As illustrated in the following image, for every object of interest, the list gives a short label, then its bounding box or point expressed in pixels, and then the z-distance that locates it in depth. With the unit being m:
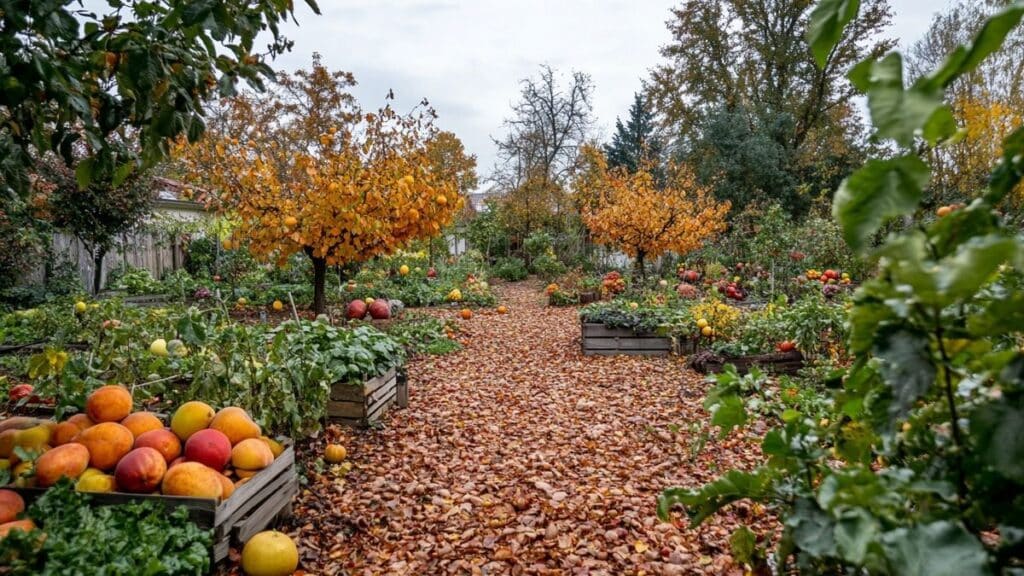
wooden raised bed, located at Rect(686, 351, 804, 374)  5.11
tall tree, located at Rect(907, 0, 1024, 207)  12.09
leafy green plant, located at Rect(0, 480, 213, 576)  1.65
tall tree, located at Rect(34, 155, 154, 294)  8.48
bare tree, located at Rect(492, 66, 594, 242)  20.73
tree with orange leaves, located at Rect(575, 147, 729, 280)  9.87
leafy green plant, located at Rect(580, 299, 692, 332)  6.36
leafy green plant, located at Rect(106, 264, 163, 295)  10.61
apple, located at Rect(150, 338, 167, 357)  3.98
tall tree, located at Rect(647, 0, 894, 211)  16.14
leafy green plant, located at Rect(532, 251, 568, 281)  14.72
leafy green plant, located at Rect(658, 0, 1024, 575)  0.56
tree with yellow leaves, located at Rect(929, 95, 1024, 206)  11.77
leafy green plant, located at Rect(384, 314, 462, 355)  6.50
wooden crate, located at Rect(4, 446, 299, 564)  2.04
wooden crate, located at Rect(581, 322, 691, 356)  6.35
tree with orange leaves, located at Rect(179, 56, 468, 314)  6.20
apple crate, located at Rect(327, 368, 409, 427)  3.70
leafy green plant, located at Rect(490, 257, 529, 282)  16.77
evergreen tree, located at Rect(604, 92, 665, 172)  26.69
